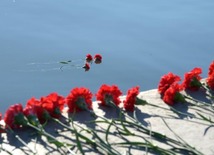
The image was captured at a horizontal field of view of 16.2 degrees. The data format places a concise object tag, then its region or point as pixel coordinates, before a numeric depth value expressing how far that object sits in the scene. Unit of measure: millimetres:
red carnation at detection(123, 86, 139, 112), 3561
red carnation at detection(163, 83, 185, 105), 3710
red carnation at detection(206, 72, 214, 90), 3968
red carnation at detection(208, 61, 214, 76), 4043
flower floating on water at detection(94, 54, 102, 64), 5269
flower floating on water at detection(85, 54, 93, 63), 5234
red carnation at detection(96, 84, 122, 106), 3538
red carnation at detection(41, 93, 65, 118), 3325
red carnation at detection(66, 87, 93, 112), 3417
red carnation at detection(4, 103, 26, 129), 3164
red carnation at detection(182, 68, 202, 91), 3918
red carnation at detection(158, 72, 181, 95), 3854
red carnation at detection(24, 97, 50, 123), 3258
